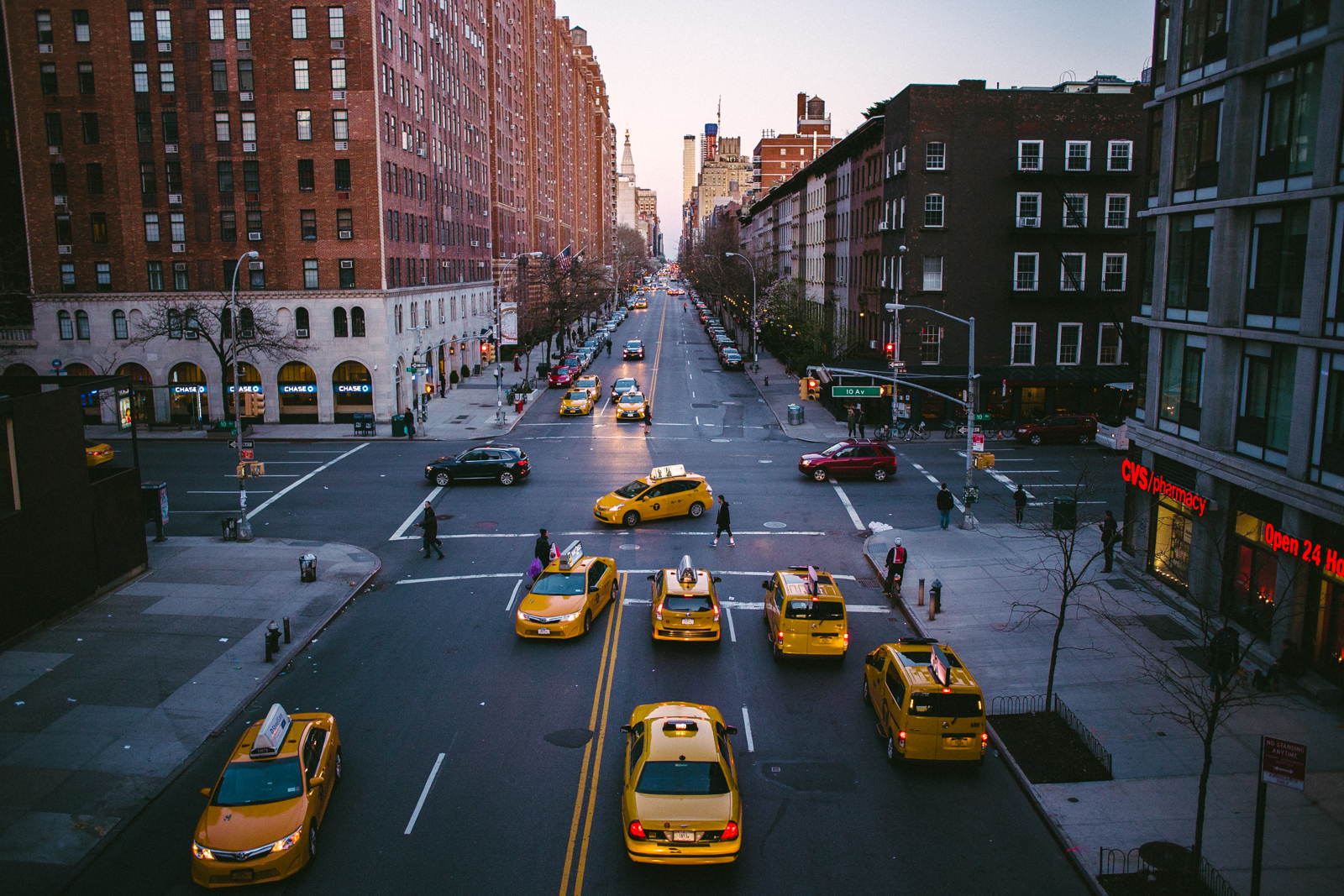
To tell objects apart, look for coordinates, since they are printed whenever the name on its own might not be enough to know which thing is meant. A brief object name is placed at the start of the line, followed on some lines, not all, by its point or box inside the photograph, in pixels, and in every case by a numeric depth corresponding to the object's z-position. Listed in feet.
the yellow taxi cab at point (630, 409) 173.17
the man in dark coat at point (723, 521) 91.71
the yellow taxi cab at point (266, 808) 36.63
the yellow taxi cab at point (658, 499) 99.81
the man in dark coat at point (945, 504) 96.17
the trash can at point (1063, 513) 71.97
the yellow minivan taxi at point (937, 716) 46.83
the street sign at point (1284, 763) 33.58
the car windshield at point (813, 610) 61.62
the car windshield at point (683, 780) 38.99
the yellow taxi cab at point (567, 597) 65.46
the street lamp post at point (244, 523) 93.20
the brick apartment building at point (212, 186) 161.79
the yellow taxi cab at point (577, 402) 181.16
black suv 120.57
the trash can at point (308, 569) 79.25
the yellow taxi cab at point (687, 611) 63.46
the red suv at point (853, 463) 123.65
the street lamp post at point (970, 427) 98.99
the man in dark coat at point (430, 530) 87.51
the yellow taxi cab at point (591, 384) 198.18
